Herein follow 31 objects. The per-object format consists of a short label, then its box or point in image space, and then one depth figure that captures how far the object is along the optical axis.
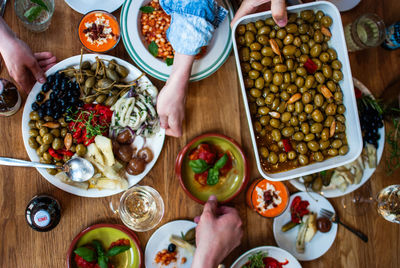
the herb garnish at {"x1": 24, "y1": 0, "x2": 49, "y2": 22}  1.30
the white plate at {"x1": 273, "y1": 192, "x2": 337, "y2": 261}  1.42
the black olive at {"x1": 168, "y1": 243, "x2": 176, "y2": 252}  1.34
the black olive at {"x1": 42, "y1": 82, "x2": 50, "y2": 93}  1.29
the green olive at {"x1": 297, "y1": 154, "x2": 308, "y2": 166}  1.21
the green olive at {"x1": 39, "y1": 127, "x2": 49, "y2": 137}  1.29
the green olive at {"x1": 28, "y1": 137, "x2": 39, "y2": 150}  1.29
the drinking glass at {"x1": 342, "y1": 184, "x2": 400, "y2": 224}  1.42
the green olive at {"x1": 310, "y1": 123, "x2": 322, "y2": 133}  1.20
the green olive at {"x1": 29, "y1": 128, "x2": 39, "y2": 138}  1.29
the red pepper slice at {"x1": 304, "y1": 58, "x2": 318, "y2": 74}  1.19
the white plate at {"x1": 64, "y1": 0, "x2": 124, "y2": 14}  1.36
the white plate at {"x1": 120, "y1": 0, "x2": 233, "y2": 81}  1.31
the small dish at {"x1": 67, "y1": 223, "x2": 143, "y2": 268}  1.32
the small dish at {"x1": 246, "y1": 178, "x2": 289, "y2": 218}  1.38
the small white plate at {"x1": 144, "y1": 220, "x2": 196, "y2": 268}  1.35
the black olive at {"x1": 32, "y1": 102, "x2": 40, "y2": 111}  1.29
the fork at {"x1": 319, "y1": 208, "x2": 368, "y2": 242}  1.44
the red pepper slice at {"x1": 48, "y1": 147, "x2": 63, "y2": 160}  1.30
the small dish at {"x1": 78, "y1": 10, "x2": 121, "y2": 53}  1.33
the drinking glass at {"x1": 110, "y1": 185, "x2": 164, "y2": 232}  1.34
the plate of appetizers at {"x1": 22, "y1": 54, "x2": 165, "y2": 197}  1.29
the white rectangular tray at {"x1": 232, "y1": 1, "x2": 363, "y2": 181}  1.15
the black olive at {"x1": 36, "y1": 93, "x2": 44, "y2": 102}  1.29
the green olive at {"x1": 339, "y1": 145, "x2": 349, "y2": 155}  1.19
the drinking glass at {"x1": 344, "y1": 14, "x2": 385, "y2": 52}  1.42
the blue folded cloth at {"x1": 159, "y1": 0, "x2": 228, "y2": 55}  1.07
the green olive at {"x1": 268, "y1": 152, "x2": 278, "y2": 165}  1.20
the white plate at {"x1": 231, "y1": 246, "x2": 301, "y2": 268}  1.35
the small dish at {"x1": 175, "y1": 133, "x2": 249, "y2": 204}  1.35
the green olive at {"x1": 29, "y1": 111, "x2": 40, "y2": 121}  1.29
